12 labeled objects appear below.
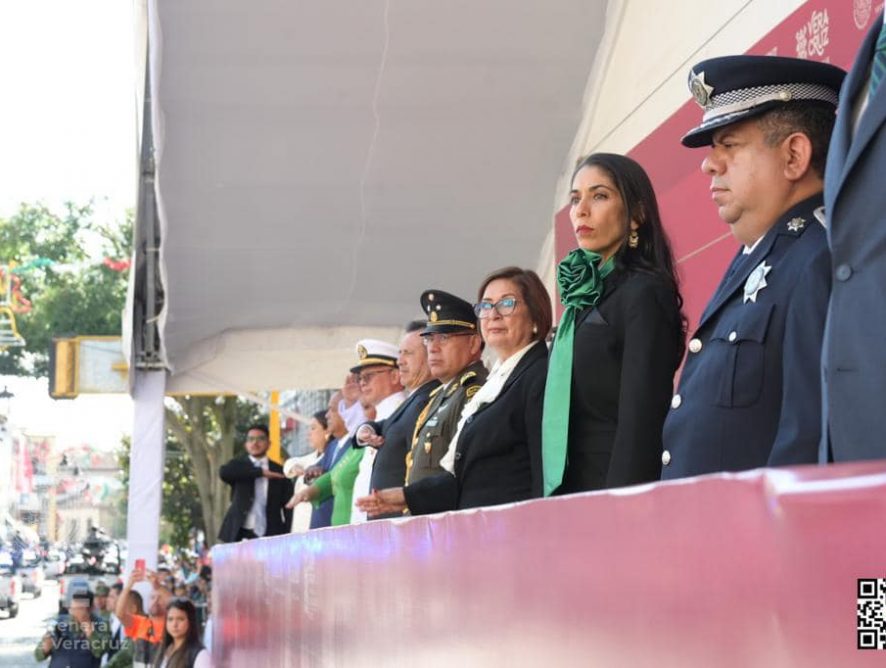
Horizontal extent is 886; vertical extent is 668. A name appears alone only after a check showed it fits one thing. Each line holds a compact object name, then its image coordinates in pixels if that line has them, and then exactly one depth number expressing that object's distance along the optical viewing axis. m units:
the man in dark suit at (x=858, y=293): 1.68
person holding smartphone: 10.00
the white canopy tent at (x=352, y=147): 7.10
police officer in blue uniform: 2.05
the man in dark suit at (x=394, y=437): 4.55
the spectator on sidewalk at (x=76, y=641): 11.07
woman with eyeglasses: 3.31
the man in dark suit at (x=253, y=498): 8.60
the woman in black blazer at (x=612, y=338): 2.66
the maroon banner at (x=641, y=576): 0.86
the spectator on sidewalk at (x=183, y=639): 7.68
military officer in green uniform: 3.97
